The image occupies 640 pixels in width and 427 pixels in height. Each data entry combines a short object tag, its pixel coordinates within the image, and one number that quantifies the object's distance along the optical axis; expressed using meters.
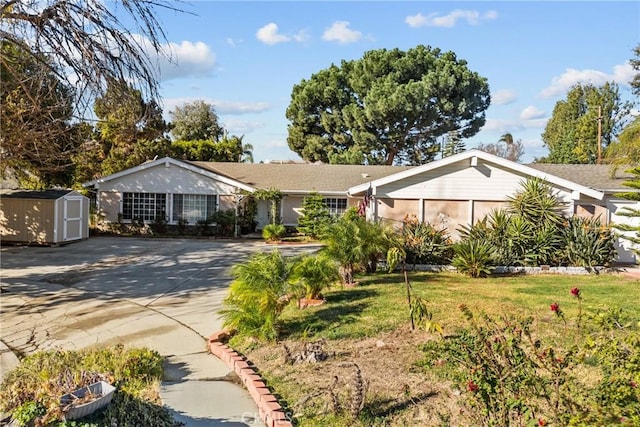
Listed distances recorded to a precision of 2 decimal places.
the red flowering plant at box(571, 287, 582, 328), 3.83
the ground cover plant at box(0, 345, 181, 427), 3.60
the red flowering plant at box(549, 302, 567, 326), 3.59
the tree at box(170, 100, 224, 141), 49.69
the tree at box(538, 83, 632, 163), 38.19
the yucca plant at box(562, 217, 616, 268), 13.61
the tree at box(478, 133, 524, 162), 57.12
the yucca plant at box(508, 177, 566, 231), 14.43
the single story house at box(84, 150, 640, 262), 15.97
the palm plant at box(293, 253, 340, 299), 7.50
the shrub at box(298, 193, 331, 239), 23.78
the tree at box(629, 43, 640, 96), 34.66
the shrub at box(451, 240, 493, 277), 12.60
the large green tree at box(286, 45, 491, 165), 36.20
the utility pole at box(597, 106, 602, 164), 32.03
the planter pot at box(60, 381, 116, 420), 3.64
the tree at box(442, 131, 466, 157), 38.47
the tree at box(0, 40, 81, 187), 7.82
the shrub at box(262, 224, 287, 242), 22.58
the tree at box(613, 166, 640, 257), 13.34
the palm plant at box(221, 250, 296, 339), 6.75
